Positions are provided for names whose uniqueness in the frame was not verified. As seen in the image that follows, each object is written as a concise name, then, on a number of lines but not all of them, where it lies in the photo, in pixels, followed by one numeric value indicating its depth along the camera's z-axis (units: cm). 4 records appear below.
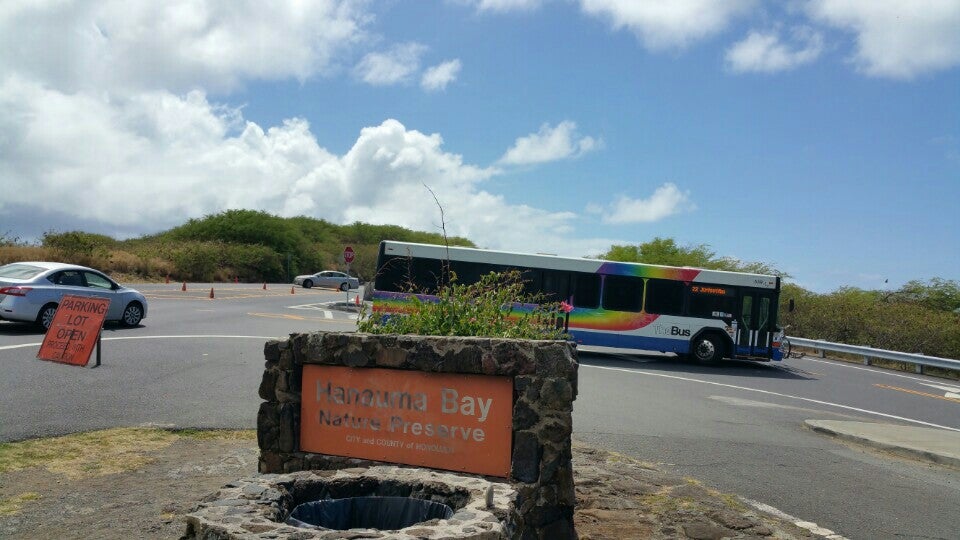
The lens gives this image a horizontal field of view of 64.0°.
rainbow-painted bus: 2095
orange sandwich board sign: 1220
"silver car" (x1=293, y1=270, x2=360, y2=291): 5472
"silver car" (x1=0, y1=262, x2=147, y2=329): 1597
